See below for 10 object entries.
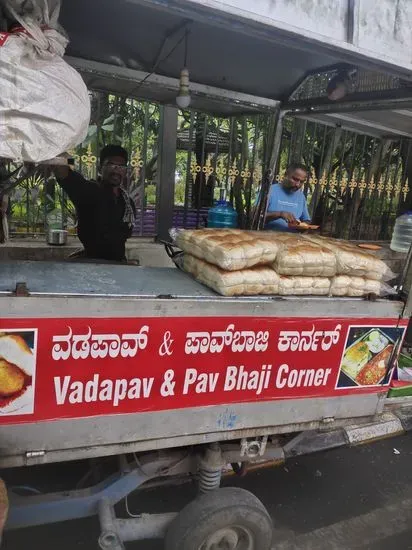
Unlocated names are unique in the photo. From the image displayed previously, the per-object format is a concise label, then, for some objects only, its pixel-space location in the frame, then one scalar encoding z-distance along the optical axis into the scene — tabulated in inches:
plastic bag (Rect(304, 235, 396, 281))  87.6
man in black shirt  136.8
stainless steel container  173.0
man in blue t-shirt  164.1
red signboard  65.5
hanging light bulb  122.1
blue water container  189.0
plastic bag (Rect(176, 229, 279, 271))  80.4
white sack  59.2
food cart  66.6
